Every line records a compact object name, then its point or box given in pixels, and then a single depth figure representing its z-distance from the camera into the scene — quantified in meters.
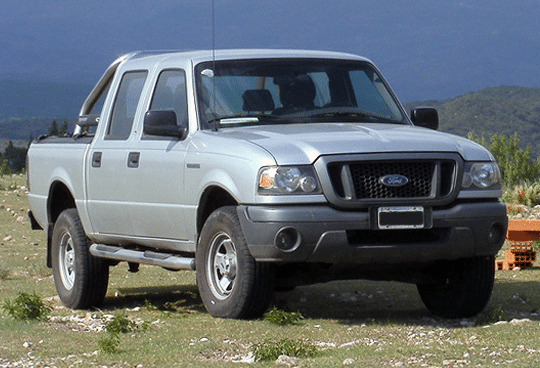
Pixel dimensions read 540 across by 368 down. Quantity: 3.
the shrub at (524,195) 31.08
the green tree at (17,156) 76.25
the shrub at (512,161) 34.63
